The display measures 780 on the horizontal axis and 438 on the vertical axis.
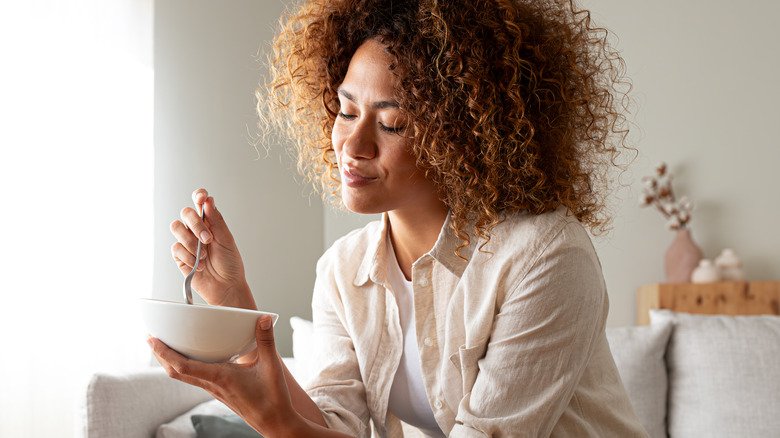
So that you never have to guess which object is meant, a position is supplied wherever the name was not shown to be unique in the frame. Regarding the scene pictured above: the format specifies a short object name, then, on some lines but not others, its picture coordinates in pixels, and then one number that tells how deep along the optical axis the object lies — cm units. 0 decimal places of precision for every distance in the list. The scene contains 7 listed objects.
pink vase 325
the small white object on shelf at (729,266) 320
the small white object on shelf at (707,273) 318
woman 133
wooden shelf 311
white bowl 103
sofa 245
